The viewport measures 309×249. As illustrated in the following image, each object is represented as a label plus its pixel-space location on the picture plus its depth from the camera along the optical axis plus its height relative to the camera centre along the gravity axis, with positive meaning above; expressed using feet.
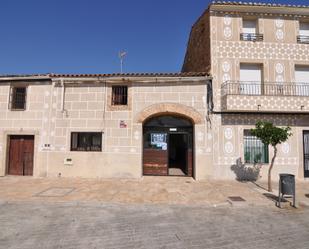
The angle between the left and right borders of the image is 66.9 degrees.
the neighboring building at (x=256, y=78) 38.50 +10.85
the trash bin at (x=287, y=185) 24.66 -4.64
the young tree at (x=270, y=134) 30.35 +0.88
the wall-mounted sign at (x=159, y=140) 41.98 -0.03
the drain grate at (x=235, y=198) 26.98 -6.74
